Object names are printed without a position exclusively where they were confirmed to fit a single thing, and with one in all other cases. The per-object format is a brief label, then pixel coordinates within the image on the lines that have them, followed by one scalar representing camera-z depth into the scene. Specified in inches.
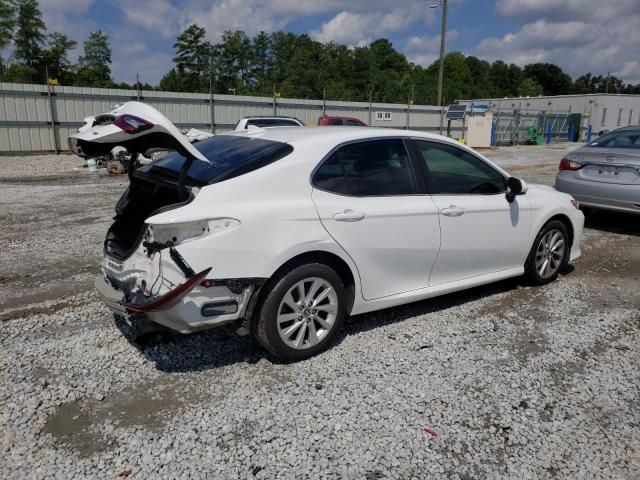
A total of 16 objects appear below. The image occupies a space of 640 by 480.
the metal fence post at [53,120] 696.4
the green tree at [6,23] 1770.4
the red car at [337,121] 657.6
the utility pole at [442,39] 1149.7
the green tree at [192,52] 2623.0
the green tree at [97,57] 2241.6
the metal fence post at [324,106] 912.8
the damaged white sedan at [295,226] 122.5
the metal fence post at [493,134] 1143.9
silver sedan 277.2
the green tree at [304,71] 2162.5
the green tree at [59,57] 1925.4
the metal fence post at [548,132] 1342.3
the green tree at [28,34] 1846.7
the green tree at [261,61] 2856.5
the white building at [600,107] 1596.9
